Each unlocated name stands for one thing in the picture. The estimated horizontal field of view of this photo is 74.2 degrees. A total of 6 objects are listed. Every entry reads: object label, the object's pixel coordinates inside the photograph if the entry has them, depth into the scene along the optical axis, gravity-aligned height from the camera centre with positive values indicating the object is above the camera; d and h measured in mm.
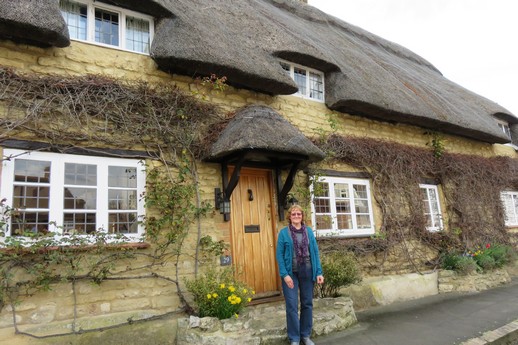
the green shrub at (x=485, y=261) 8164 -1179
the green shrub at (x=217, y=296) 4363 -860
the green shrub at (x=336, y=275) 5453 -848
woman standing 3998 -564
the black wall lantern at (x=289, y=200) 6086 +420
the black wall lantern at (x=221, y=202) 5387 +410
